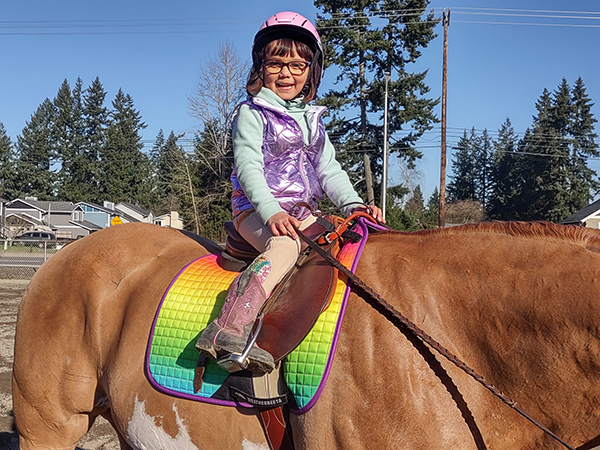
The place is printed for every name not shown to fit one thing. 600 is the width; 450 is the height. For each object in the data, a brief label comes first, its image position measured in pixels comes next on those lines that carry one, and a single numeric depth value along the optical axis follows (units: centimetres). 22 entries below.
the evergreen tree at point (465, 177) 7975
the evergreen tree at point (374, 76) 3253
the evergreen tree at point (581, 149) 4838
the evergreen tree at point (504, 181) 5962
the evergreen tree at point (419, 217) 2732
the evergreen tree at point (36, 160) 6644
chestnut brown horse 163
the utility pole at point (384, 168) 2606
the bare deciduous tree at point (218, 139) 3148
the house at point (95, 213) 5953
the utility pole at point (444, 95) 2048
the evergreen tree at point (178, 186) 3512
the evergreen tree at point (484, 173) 7825
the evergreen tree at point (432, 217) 2906
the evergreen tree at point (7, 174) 6612
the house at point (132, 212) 6141
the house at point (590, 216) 3731
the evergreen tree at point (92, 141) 6519
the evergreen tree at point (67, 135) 6662
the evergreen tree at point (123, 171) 6562
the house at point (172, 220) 3166
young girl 207
